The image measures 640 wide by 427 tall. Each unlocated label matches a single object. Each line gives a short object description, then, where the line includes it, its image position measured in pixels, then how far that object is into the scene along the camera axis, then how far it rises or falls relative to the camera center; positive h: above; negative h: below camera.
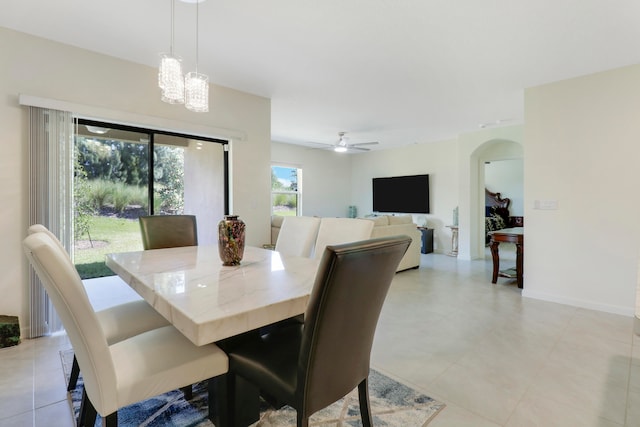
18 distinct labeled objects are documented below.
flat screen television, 7.04 +0.46
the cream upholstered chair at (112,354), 0.94 -0.55
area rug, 1.55 -1.05
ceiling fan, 6.02 +1.36
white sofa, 4.45 -0.25
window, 7.06 +0.54
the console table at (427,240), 6.80 -0.60
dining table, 0.99 -0.31
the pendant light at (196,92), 2.09 +0.83
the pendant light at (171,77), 1.92 +0.86
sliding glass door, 2.99 +0.33
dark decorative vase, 1.71 -0.14
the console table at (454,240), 6.40 -0.58
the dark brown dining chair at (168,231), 2.58 -0.15
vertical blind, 2.52 +0.25
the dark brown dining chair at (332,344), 0.95 -0.46
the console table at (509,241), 3.92 -0.45
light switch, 3.45 +0.10
